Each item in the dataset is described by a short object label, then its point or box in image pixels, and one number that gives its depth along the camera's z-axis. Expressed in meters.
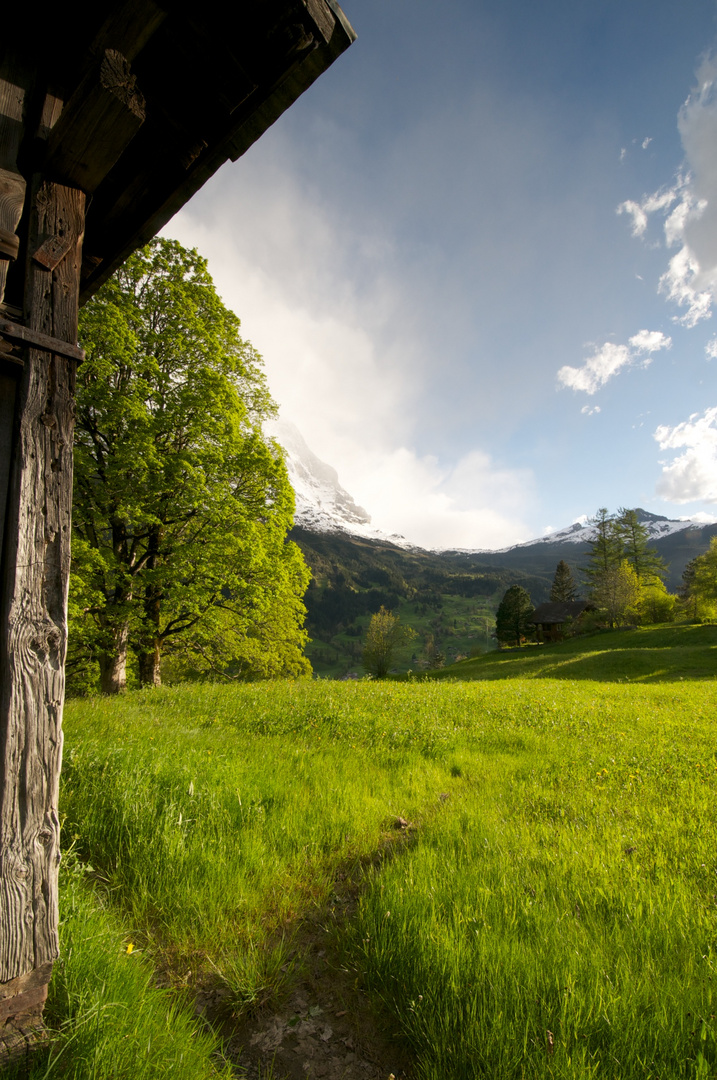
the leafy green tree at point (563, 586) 99.38
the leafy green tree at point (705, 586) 50.47
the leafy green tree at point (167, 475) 11.86
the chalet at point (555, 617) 83.44
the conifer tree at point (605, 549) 81.06
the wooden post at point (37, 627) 2.24
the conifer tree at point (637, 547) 78.69
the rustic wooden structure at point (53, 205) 2.29
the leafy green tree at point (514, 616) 80.38
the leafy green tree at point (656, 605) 59.38
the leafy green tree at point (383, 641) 73.44
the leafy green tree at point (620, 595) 59.44
